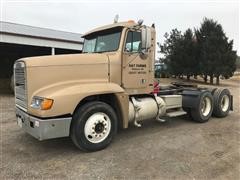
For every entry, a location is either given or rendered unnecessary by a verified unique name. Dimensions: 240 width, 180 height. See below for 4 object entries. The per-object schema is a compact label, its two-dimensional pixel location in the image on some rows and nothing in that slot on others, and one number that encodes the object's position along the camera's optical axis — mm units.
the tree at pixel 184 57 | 28531
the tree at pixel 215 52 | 26641
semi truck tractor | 4176
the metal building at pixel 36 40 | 12719
